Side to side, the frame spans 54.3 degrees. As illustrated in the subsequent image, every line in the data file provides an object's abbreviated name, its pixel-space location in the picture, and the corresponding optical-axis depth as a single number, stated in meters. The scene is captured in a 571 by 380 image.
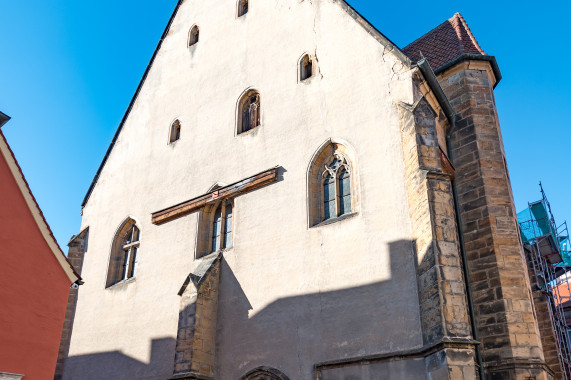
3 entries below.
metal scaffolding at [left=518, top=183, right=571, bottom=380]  14.06
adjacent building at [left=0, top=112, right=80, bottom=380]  8.03
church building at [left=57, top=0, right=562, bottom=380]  9.05
